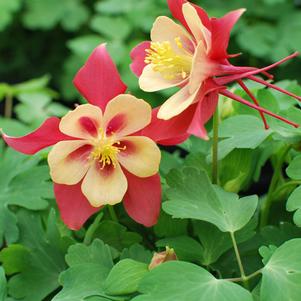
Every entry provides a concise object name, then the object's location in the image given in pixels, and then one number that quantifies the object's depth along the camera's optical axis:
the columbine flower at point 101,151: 0.37
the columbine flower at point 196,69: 0.35
